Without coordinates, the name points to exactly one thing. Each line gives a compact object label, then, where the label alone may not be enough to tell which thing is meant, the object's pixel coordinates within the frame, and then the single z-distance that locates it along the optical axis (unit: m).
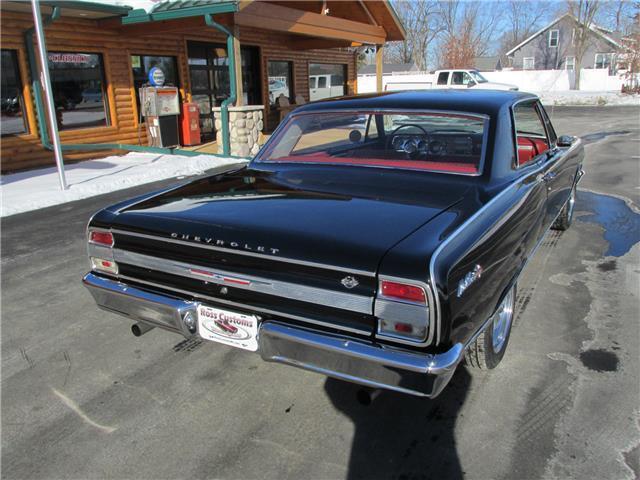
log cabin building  10.09
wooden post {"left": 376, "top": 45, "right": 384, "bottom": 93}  15.78
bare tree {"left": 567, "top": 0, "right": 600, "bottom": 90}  41.53
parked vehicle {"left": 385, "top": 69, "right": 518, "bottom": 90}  24.34
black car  2.11
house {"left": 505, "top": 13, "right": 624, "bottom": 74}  46.03
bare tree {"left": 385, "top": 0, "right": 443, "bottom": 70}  56.44
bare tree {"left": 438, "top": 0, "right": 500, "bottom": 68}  43.44
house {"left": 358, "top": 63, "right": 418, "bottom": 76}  53.13
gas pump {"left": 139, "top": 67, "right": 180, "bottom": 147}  12.05
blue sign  11.99
